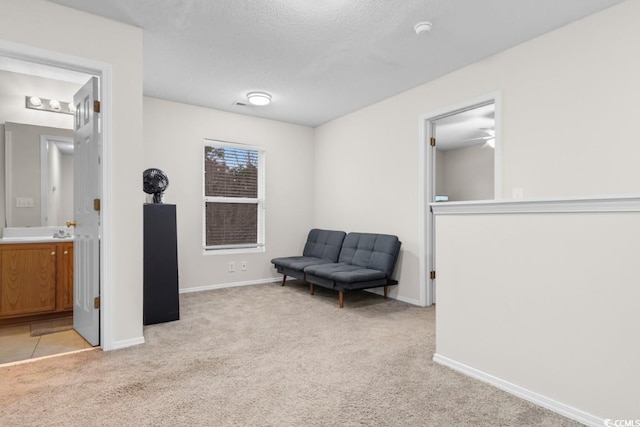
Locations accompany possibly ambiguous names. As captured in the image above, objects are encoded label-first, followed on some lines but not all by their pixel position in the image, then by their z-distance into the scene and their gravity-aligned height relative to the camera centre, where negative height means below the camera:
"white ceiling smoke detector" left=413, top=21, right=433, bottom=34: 2.56 +1.46
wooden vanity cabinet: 3.05 -0.63
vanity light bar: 3.53 +1.18
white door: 2.53 +0.01
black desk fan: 3.27 +0.30
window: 4.74 +0.24
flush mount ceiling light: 4.06 +1.43
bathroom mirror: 3.45 +0.40
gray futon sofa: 3.62 -0.66
